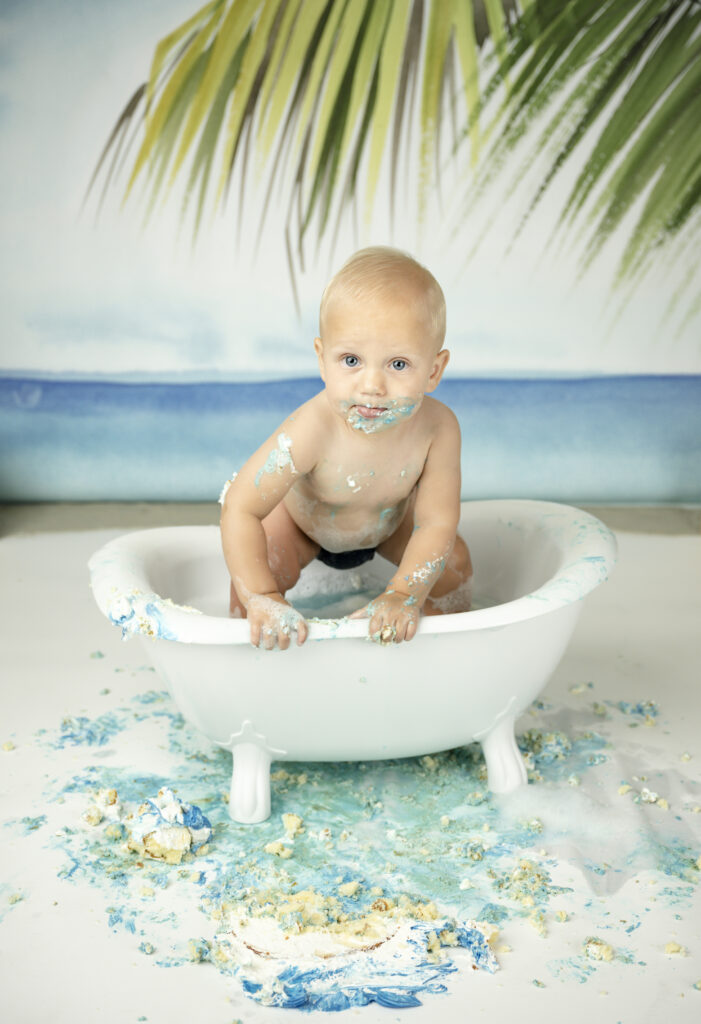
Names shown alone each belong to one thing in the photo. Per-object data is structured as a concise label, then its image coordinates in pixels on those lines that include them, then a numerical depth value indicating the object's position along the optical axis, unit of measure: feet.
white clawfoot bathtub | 5.52
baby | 5.54
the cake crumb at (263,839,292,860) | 5.65
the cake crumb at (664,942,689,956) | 4.89
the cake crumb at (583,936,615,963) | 4.88
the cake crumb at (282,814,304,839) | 5.87
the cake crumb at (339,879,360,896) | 5.30
